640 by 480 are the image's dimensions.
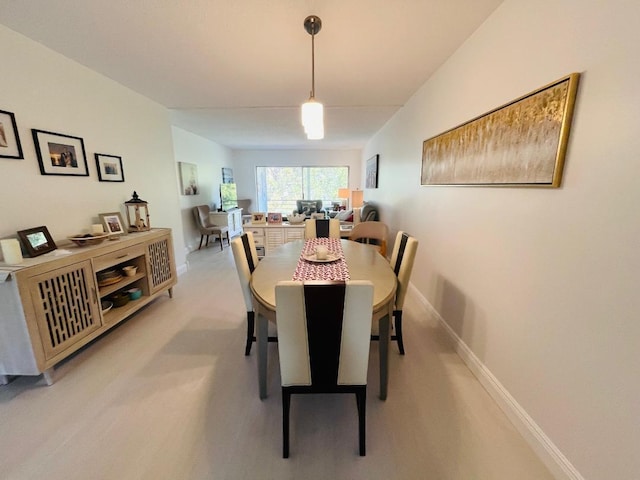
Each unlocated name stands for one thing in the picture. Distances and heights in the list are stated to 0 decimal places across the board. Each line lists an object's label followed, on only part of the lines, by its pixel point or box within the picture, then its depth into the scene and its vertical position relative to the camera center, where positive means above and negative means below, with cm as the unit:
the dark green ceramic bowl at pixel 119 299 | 241 -99
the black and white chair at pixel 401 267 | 185 -58
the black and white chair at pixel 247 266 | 187 -57
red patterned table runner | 167 -54
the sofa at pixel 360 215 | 478 -48
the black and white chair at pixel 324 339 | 113 -68
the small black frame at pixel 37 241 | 178 -34
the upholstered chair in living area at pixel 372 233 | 305 -50
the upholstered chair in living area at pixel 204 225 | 539 -72
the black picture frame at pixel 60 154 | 204 +32
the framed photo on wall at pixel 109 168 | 258 +24
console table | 416 -67
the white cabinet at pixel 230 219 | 586 -67
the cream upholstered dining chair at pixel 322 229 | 319 -47
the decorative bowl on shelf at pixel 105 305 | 225 -100
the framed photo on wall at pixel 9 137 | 180 +38
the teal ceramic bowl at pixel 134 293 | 255 -100
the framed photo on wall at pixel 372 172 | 548 +41
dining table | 145 -56
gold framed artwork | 115 +27
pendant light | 170 +57
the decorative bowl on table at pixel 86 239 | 208 -39
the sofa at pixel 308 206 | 789 -46
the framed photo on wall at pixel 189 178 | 509 +26
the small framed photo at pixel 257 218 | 432 -45
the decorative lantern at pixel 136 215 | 280 -27
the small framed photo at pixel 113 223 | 252 -31
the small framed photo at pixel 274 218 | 429 -44
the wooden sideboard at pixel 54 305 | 157 -77
